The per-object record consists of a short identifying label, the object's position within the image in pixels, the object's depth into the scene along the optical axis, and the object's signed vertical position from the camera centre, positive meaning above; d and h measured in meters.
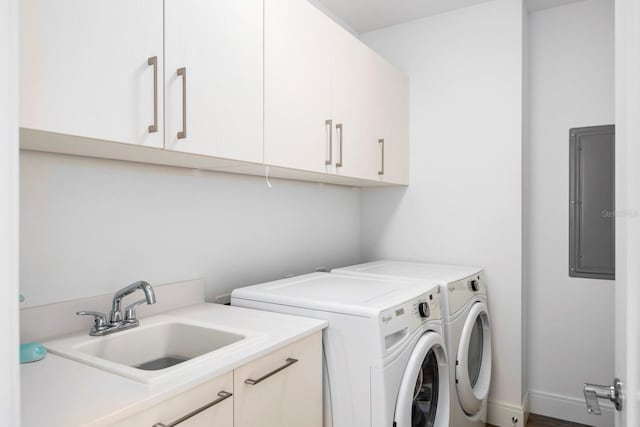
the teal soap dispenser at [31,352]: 1.08 -0.38
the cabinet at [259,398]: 0.94 -0.50
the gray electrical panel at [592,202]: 2.45 +0.06
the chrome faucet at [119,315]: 1.29 -0.35
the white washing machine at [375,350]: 1.37 -0.50
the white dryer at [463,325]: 1.92 -0.58
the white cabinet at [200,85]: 0.96 +0.39
